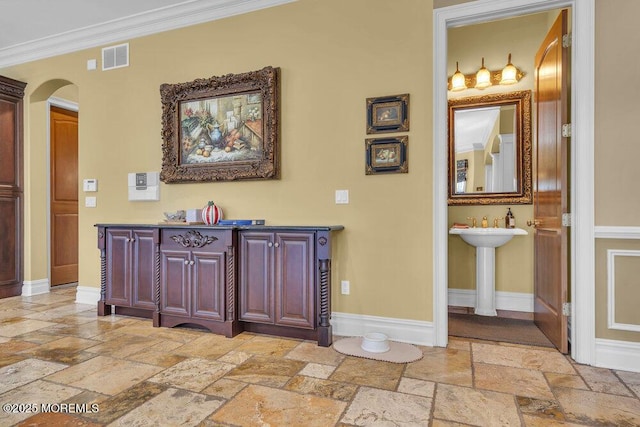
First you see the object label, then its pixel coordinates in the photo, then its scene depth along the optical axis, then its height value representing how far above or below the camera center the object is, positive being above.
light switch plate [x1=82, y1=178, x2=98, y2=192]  4.26 +0.29
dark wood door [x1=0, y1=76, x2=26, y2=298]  4.54 +0.30
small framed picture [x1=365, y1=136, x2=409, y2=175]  3.05 +0.44
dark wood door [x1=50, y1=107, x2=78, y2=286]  5.16 +0.22
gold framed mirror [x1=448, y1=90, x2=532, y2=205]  3.92 +0.63
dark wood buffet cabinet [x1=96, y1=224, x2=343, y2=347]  2.97 -0.55
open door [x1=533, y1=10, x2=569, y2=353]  2.81 +0.16
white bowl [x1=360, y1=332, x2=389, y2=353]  2.79 -0.97
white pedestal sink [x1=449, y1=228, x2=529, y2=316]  3.64 -0.48
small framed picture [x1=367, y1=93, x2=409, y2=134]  3.04 +0.77
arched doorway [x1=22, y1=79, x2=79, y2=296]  4.74 +0.24
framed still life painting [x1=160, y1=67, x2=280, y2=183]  3.44 +0.78
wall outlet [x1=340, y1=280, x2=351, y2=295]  3.24 -0.65
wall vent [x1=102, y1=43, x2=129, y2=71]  4.12 +1.66
